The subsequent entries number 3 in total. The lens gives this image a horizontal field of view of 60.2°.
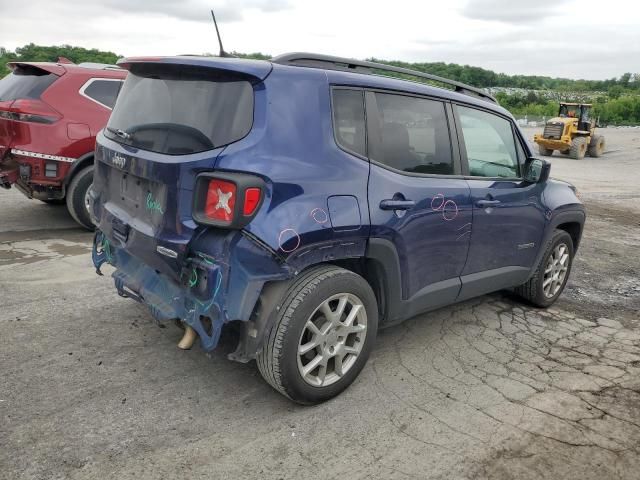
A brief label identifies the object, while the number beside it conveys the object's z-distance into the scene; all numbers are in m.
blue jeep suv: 2.74
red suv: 6.05
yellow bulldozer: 23.19
